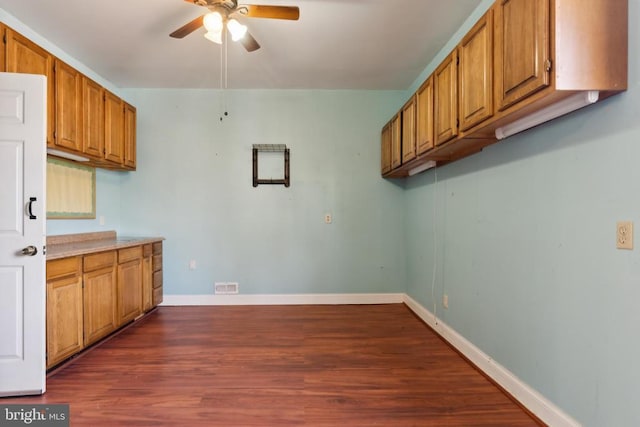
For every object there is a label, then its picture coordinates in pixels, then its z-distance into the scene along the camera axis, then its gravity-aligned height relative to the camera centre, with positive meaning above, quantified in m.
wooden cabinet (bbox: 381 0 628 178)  1.30 +0.73
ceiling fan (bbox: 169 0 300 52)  2.04 +1.38
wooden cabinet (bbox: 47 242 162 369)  2.31 -0.75
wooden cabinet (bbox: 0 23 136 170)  2.28 +1.01
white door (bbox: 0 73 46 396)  2.00 -0.14
